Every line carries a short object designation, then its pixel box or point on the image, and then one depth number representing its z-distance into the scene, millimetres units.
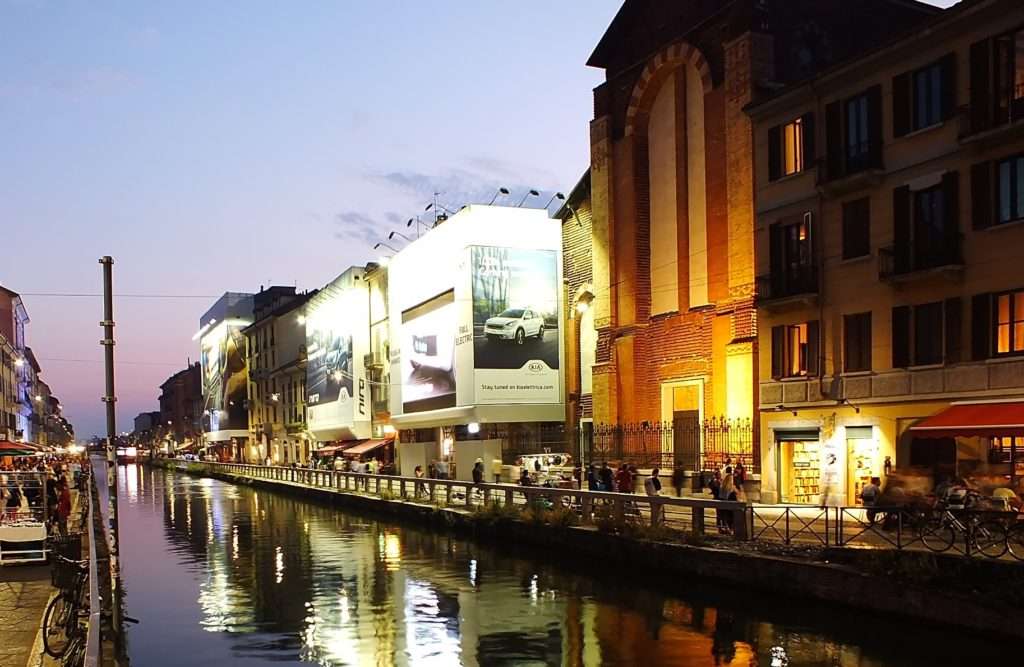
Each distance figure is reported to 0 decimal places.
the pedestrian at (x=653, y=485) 29688
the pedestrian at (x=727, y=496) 23109
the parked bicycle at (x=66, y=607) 13094
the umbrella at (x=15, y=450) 37834
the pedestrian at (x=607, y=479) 33062
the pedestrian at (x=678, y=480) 35250
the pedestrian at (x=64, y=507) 28741
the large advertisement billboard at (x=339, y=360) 70562
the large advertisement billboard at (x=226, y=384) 123438
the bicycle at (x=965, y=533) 17484
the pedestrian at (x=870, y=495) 25047
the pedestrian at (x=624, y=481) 33062
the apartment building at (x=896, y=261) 25688
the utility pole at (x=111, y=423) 17031
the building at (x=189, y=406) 181675
